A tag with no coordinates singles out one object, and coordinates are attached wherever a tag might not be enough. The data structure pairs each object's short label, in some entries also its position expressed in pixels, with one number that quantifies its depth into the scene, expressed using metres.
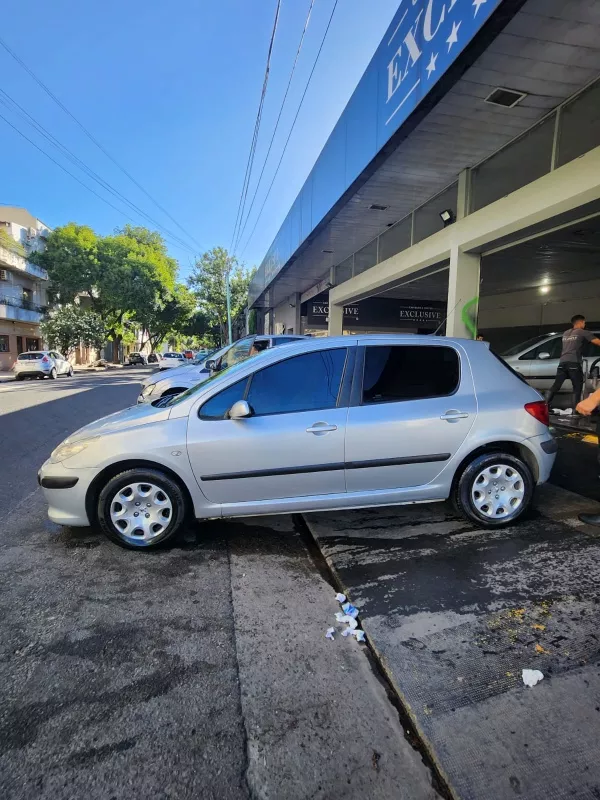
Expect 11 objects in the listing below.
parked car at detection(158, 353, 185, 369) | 29.69
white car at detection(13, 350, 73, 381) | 22.86
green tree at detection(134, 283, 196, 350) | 39.31
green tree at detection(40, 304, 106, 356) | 32.81
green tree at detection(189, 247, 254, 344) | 49.31
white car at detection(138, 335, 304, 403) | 7.57
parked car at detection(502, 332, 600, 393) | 10.10
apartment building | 33.84
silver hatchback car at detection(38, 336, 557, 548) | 3.29
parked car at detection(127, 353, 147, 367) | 46.05
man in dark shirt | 7.88
